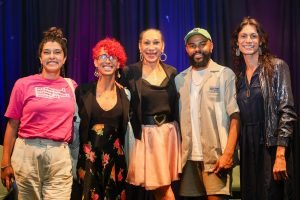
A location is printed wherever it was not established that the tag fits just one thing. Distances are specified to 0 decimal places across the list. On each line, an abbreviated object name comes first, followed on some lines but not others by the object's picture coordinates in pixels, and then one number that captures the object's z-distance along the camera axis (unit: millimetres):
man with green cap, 3346
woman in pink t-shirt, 3123
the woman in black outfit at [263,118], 3145
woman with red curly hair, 3281
